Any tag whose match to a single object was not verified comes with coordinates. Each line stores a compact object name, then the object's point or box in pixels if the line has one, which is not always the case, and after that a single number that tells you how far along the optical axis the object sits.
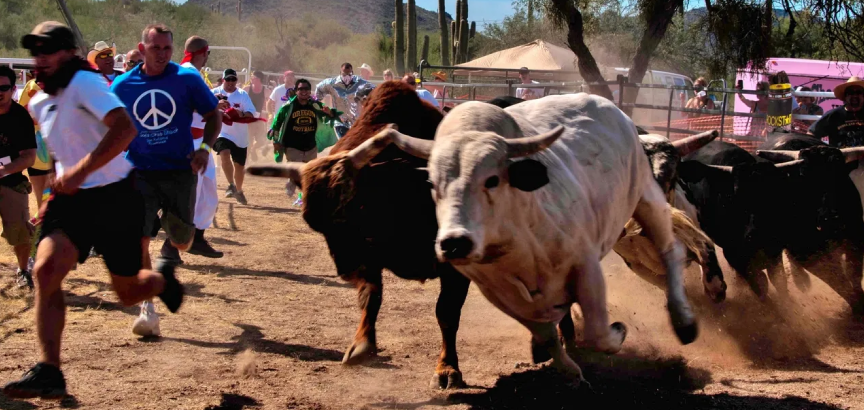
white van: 19.25
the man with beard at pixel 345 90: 14.69
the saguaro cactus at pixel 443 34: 37.28
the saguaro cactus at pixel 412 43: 34.16
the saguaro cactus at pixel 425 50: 38.44
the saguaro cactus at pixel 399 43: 34.03
